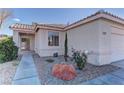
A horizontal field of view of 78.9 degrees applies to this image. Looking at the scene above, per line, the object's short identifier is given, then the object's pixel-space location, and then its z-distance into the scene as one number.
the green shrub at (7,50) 4.89
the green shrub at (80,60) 3.61
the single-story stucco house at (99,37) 4.05
